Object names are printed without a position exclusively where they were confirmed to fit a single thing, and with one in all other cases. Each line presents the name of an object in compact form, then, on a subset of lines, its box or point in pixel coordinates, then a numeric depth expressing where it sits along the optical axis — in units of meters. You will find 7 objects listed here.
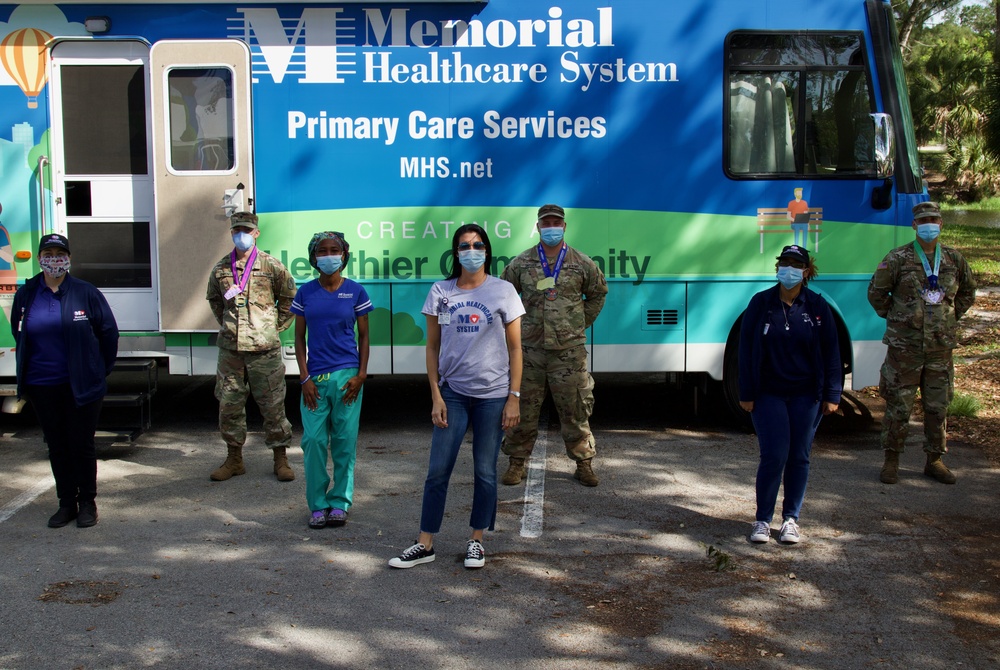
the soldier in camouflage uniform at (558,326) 6.51
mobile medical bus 7.49
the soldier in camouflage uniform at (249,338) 6.68
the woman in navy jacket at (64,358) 5.76
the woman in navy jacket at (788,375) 5.53
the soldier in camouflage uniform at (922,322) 6.65
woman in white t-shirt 5.14
